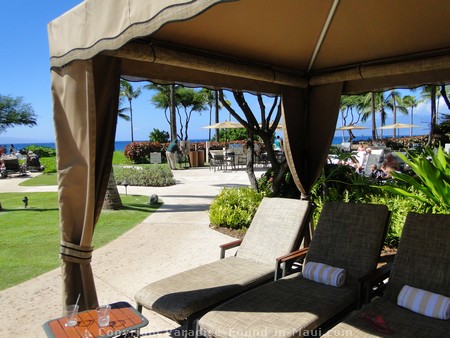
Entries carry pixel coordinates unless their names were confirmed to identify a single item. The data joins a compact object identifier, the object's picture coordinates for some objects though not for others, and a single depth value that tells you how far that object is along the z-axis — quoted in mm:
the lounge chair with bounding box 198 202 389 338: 2451
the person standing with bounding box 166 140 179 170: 17922
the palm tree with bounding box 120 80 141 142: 45200
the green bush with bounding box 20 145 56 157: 25750
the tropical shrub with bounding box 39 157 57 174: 18719
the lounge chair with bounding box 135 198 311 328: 2822
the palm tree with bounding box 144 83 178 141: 23530
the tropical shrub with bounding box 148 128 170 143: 28359
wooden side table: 2281
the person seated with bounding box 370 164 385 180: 8012
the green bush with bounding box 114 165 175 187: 12760
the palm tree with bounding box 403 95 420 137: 59438
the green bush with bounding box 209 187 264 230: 6496
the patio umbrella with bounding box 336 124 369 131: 28550
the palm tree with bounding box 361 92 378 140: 39188
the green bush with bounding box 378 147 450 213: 4129
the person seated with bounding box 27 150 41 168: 19547
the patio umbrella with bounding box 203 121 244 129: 18175
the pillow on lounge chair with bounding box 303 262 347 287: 3152
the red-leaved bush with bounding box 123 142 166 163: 22297
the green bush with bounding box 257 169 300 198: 6727
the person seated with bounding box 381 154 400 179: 8320
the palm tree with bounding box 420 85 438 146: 18047
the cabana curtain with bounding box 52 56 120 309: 2562
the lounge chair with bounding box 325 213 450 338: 2367
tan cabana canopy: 2443
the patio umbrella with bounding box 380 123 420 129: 30653
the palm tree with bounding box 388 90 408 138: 55531
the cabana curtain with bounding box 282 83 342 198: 4820
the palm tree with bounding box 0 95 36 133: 31156
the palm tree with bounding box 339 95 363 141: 48619
